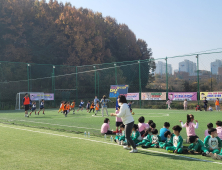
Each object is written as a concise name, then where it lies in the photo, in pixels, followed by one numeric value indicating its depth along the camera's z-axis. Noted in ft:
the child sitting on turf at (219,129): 27.77
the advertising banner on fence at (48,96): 132.25
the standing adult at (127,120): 25.96
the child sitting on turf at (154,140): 28.99
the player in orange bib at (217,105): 92.67
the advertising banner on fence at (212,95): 93.61
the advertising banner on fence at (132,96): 114.62
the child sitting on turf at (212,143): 24.82
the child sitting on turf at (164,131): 29.58
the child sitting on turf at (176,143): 25.62
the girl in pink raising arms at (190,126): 30.14
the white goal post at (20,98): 126.05
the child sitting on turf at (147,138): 29.81
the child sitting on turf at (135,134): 29.99
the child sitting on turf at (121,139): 30.25
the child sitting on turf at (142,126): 33.01
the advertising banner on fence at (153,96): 106.63
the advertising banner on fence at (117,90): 118.32
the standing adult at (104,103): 72.15
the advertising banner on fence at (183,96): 98.43
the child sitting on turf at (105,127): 38.34
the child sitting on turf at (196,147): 25.38
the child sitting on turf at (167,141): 27.27
